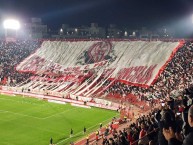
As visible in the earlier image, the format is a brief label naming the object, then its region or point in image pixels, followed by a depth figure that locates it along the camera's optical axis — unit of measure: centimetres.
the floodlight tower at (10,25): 7712
